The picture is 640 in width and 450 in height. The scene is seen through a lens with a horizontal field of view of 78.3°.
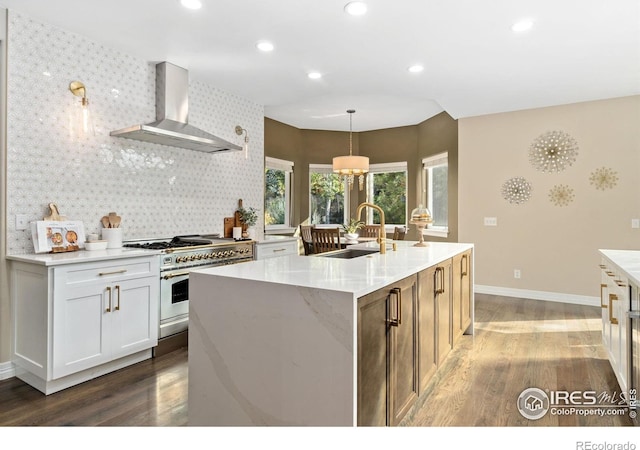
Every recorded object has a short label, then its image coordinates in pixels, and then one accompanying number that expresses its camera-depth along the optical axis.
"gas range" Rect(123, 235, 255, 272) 3.19
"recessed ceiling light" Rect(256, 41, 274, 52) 3.23
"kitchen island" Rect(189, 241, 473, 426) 1.54
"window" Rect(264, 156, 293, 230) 6.29
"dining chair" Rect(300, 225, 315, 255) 5.09
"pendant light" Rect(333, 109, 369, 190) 5.38
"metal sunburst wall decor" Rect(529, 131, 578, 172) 4.85
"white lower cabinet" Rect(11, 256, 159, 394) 2.41
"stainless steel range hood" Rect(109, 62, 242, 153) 3.48
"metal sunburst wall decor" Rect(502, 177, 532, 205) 5.14
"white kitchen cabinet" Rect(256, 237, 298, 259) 4.11
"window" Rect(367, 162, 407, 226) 6.93
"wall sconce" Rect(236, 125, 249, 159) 4.62
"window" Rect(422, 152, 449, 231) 6.24
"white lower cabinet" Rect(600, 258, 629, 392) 2.09
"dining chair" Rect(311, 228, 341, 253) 4.74
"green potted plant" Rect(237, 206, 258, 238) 4.48
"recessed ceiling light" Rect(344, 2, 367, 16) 2.60
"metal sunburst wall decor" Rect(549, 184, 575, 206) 4.88
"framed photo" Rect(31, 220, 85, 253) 2.73
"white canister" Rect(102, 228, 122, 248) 3.13
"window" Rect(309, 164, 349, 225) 7.08
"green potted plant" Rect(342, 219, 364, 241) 4.80
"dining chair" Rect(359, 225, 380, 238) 5.88
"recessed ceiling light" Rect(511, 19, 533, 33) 2.82
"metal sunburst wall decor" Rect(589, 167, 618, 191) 4.63
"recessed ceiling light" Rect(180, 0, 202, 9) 2.59
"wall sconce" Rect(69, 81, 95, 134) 3.05
